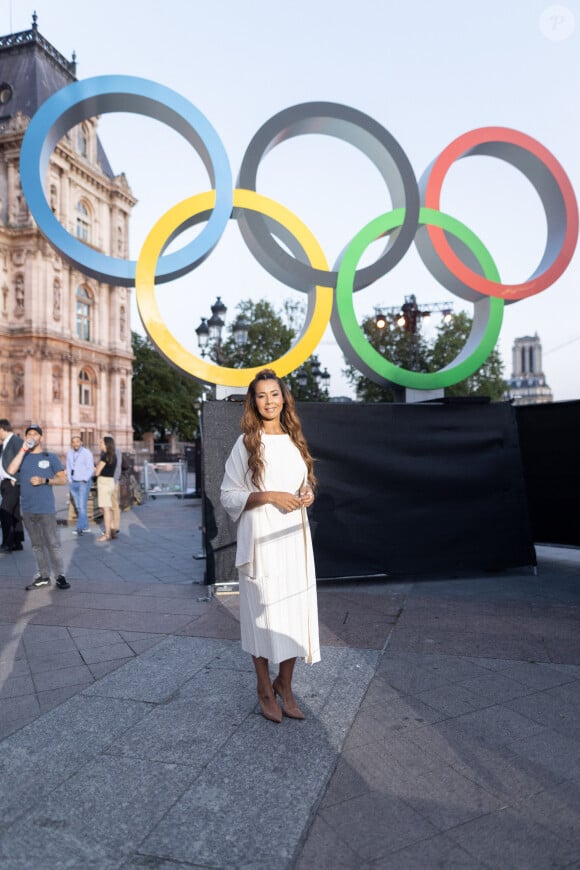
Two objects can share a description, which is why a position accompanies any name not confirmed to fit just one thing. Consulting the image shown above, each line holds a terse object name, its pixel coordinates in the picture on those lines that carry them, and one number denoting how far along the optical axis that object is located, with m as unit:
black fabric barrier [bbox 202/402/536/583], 6.37
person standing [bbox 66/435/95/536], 11.05
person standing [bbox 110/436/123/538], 10.37
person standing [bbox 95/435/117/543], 10.19
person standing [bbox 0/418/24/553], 8.82
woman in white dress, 3.23
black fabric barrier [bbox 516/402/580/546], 7.36
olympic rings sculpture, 6.12
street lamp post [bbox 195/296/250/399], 15.06
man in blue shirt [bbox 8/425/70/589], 6.50
